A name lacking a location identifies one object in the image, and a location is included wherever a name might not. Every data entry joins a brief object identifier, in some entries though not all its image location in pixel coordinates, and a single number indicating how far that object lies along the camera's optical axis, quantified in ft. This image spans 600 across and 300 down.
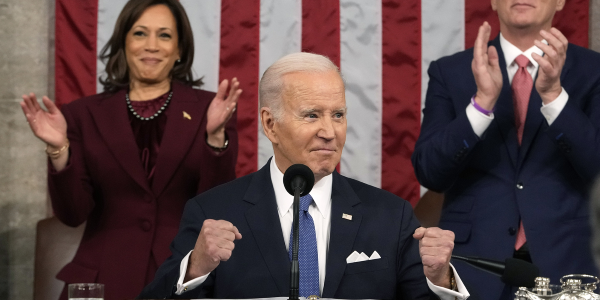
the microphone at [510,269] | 28.73
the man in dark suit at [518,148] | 30.45
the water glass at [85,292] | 28.83
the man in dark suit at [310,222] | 29.47
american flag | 32.41
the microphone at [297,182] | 28.62
